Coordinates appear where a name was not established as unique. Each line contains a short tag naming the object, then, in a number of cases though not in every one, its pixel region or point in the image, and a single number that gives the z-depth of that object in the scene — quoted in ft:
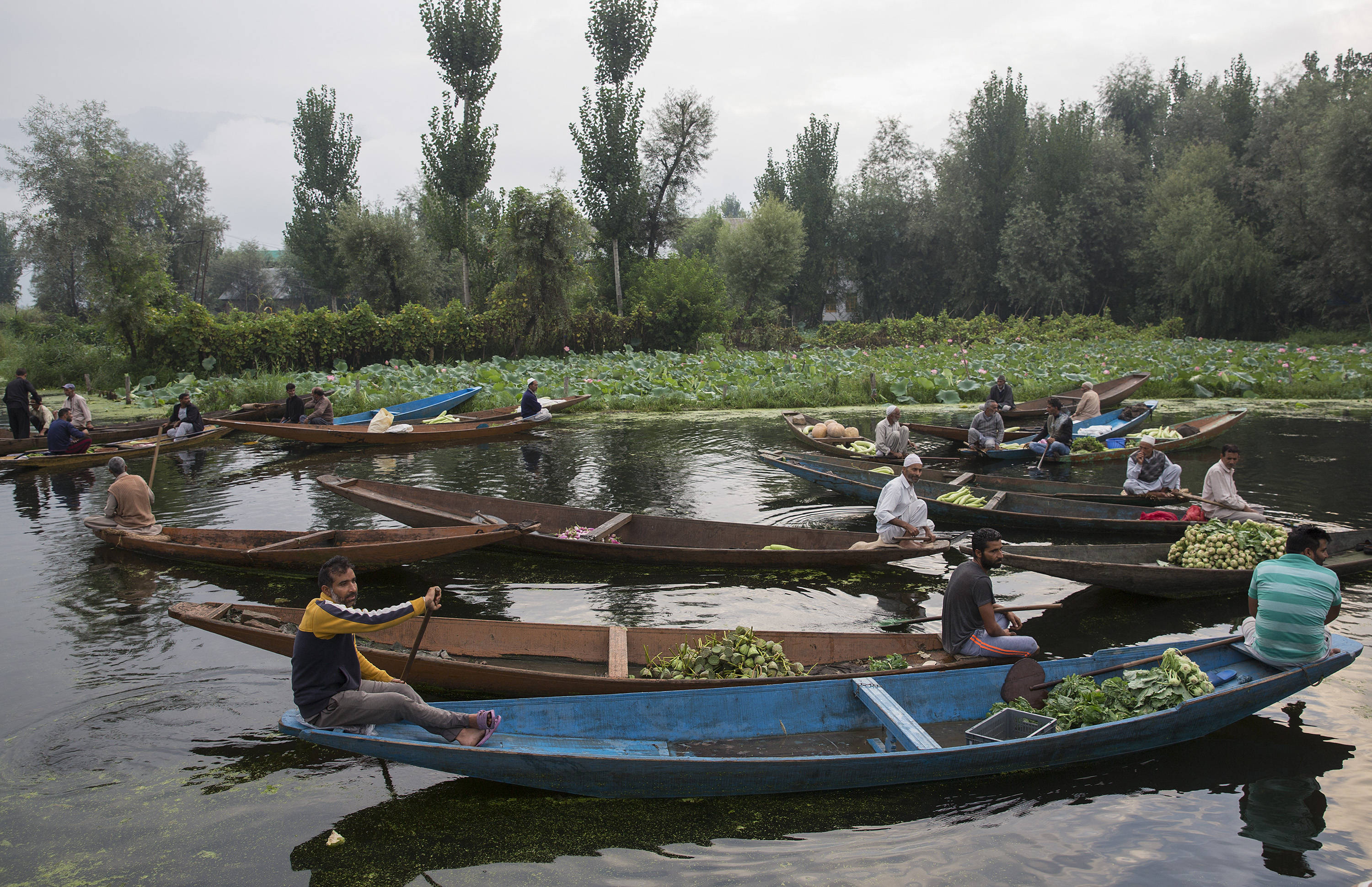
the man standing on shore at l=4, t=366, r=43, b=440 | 49.11
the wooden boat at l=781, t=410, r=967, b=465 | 37.78
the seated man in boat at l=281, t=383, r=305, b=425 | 53.36
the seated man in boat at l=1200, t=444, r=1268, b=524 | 26.05
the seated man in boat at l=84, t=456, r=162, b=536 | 29.25
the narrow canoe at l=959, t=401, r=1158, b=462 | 43.24
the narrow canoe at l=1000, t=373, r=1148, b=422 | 53.11
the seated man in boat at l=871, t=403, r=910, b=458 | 38.17
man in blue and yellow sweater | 14.10
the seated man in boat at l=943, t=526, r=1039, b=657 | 17.01
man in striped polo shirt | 15.87
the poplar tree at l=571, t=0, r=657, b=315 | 100.83
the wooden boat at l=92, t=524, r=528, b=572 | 25.25
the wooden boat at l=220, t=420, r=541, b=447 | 50.57
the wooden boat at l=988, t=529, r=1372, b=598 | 21.88
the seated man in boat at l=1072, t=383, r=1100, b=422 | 49.55
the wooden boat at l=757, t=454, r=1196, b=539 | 27.76
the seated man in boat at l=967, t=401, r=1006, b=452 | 43.34
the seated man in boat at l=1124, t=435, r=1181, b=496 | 31.09
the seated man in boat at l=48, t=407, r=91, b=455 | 45.88
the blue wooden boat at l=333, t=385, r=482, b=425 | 58.34
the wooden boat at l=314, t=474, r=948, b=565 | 24.41
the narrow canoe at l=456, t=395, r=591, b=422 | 58.34
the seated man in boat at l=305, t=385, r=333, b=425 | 52.95
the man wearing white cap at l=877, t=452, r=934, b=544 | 25.09
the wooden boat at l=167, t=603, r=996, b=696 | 16.69
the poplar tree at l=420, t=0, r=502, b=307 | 94.32
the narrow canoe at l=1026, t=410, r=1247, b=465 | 41.93
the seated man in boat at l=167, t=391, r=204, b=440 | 51.01
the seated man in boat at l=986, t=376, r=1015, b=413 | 51.52
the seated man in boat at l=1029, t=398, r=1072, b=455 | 41.63
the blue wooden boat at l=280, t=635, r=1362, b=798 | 13.58
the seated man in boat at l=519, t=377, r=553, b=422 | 56.39
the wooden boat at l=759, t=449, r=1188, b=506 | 31.27
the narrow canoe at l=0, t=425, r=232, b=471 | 46.26
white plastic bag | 52.65
